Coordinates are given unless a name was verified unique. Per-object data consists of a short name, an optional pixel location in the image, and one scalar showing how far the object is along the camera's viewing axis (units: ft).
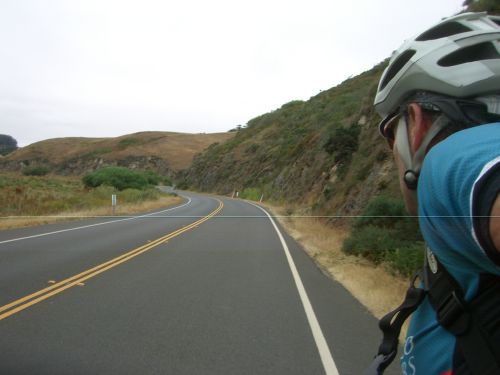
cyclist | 2.85
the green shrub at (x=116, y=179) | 129.29
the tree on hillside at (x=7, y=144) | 417.77
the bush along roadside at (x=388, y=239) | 19.17
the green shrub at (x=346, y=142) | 64.18
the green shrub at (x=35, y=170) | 249.34
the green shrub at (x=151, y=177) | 189.67
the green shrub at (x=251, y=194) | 139.85
